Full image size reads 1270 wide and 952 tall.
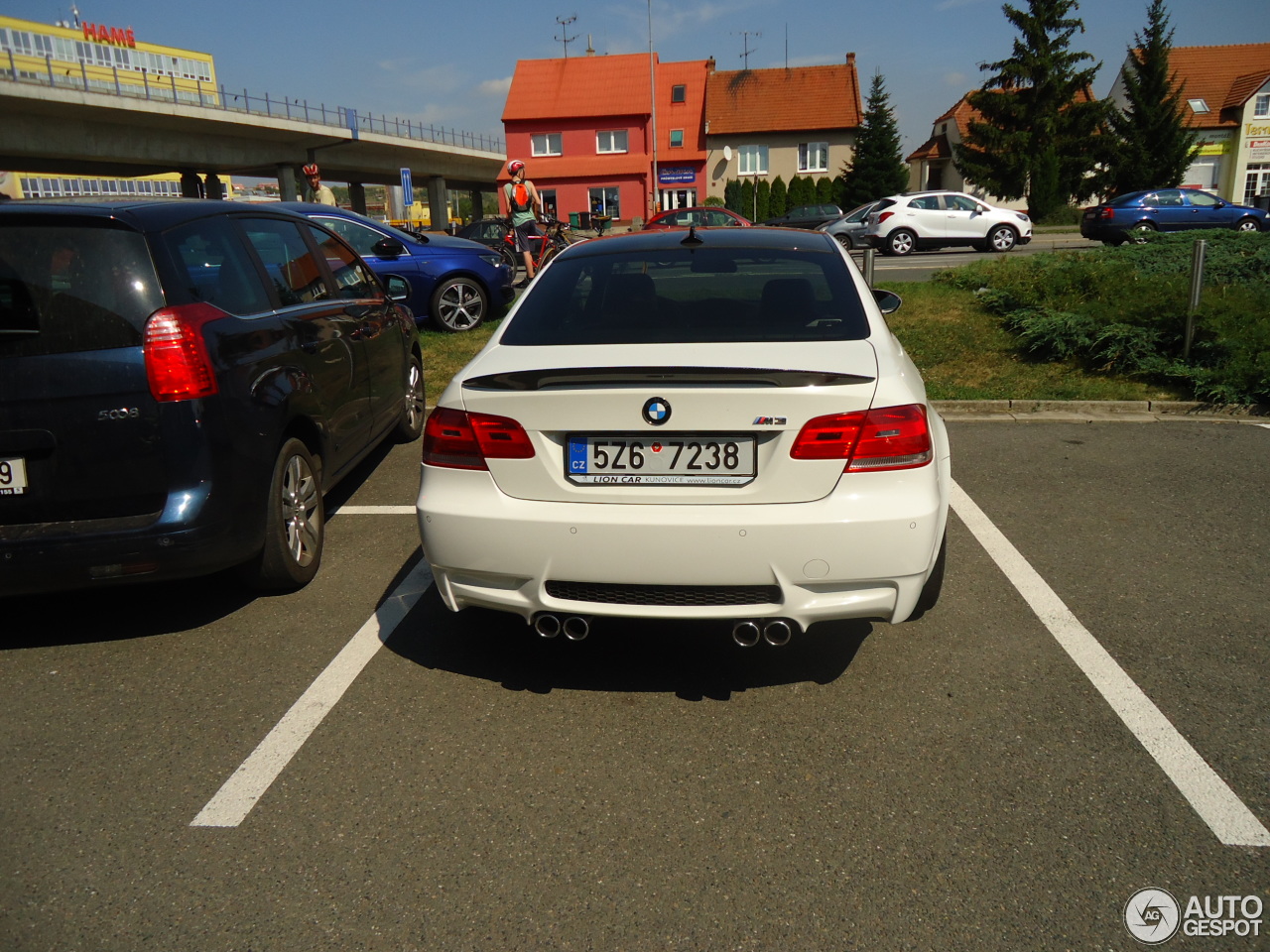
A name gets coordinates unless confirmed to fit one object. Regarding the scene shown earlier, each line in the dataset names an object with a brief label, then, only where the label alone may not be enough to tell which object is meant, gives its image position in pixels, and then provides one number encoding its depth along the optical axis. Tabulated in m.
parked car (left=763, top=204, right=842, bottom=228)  33.75
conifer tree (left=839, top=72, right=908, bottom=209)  52.56
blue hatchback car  10.59
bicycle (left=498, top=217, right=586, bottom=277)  16.48
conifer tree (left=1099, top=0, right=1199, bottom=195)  44.84
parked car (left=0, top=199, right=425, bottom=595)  3.64
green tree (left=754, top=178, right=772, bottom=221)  54.88
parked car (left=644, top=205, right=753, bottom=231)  22.15
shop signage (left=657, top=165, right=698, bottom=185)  58.91
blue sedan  24.81
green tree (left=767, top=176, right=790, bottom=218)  54.72
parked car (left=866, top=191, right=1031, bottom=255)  24.03
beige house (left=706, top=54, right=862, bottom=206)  60.50
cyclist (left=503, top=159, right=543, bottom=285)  14.30
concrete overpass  33.28
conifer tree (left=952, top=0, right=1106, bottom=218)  45.91
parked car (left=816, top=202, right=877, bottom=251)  24.72
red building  58.66
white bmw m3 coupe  3.06
